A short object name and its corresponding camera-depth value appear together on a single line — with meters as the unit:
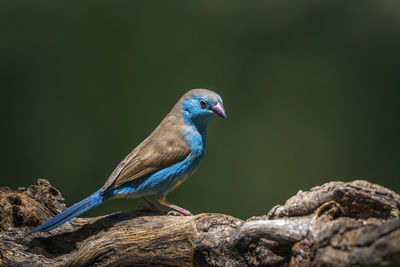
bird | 7.61
